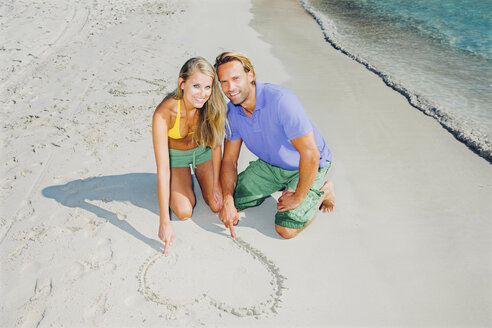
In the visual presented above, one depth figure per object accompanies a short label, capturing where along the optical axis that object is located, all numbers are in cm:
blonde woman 283
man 275
